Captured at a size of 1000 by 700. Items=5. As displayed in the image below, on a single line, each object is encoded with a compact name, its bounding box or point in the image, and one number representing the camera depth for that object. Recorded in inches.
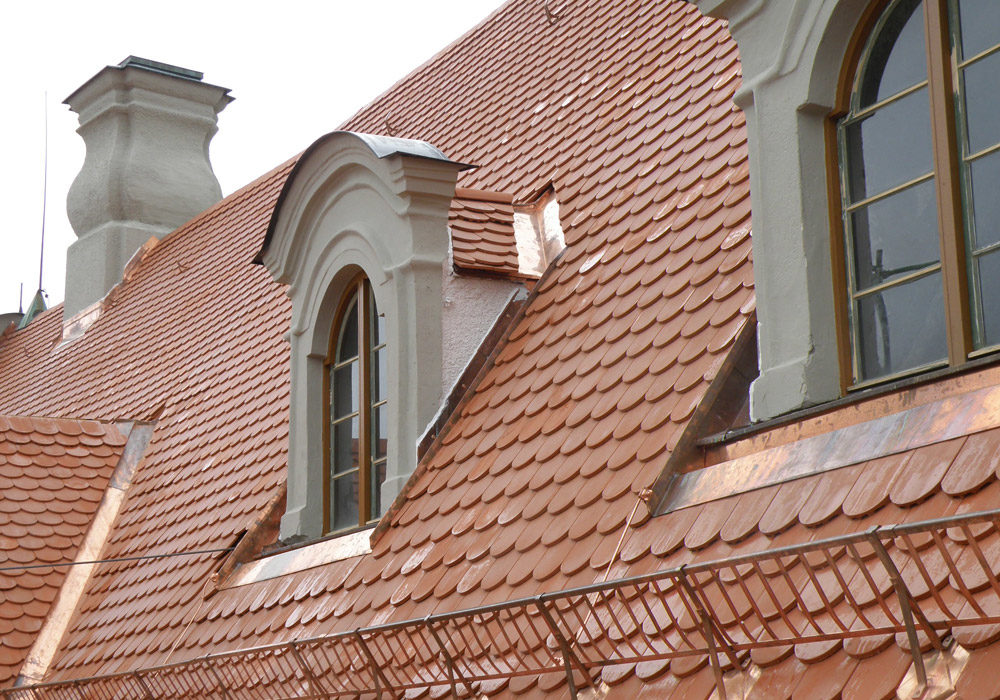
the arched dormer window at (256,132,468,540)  519.2
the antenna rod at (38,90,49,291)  1528.4
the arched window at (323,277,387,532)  549.3
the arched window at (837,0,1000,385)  307.7
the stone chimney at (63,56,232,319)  1213.0
